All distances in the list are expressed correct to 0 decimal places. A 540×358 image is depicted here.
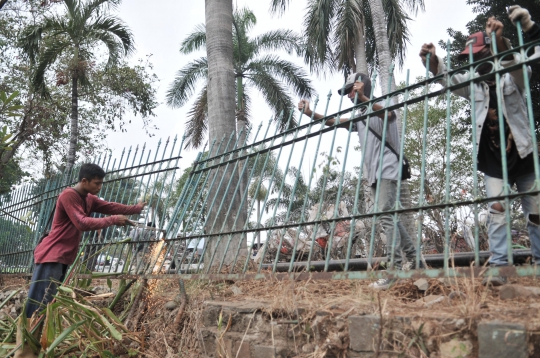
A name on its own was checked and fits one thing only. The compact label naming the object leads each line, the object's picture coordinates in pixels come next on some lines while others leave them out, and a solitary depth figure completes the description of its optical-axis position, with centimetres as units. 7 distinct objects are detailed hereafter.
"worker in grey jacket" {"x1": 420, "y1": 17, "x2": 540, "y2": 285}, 277
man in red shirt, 425
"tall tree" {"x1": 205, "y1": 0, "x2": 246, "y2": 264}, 716
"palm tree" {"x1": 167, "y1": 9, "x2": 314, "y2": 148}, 1908
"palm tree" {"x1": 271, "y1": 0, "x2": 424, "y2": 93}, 1588
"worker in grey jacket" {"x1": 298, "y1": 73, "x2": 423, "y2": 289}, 339
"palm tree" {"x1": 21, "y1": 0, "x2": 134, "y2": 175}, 1027
